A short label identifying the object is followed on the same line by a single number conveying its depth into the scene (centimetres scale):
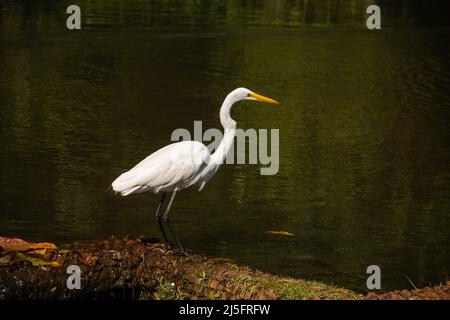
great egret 812
